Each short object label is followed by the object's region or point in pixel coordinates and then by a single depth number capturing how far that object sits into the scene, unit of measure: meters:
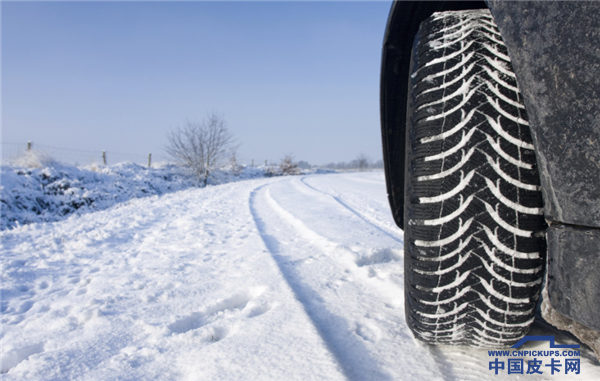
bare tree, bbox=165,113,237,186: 22.16
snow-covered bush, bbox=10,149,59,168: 10.02
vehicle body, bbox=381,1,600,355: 0.59
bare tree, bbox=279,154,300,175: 37.34
